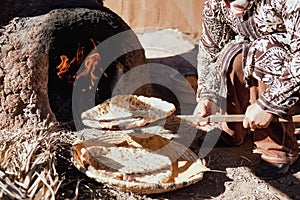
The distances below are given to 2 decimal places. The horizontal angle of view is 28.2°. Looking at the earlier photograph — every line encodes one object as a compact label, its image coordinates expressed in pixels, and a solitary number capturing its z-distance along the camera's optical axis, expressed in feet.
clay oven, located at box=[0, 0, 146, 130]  9.92
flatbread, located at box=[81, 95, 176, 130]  9.00
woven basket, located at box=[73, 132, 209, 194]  8.70
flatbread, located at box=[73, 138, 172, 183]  9.15
